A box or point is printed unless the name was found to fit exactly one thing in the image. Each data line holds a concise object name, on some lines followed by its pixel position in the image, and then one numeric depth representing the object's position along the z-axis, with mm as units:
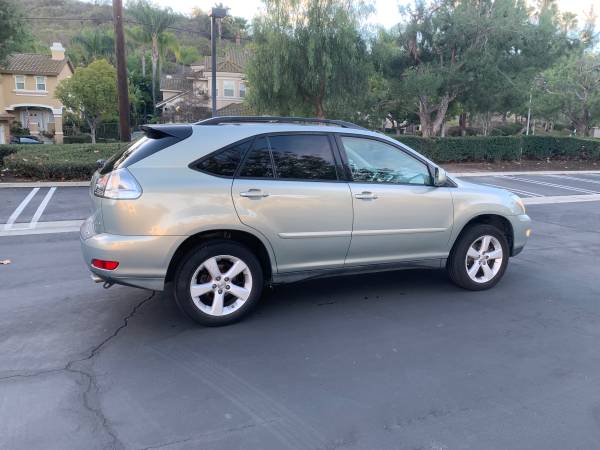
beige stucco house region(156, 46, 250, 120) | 44094
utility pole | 16875
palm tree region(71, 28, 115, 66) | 60344
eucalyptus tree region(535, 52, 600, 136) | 25906
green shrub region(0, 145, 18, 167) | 15109
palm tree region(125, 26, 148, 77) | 56250
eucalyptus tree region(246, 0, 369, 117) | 19828
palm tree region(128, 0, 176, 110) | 54312
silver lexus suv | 4086
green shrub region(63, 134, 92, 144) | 44312
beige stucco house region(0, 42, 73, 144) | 43062
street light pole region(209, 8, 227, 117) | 15938
